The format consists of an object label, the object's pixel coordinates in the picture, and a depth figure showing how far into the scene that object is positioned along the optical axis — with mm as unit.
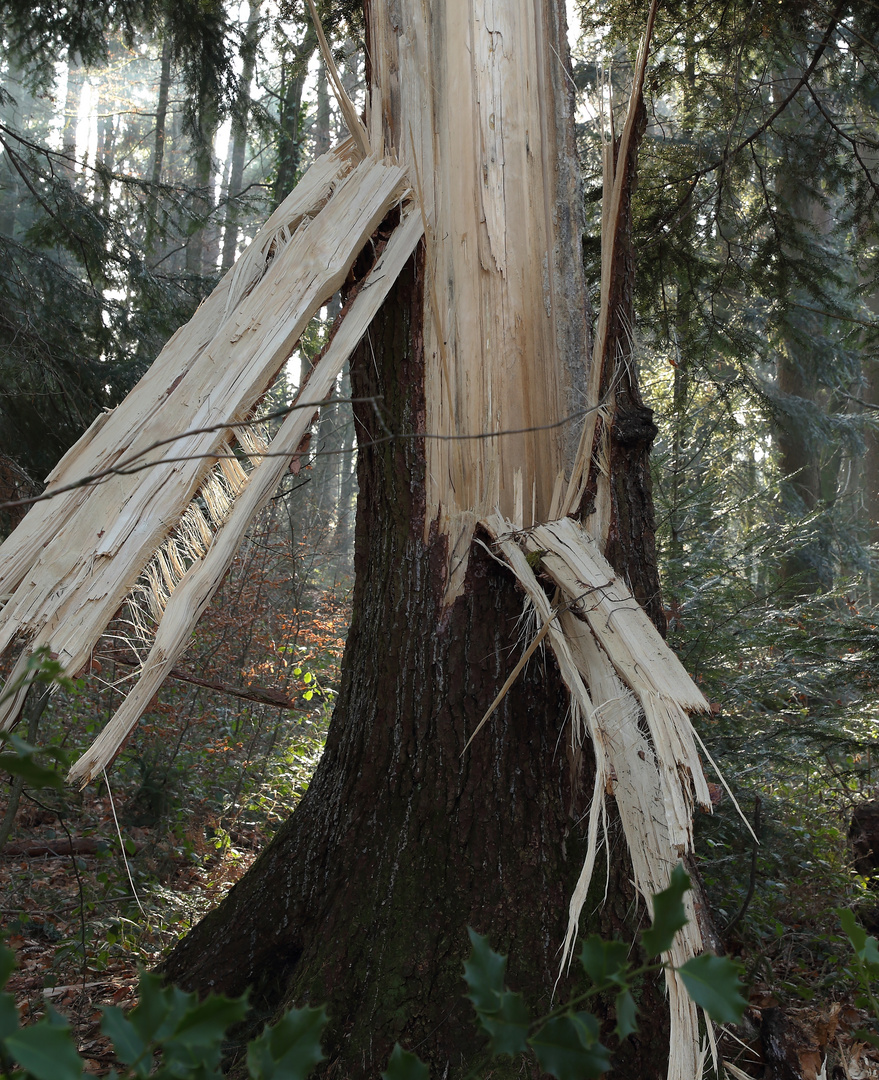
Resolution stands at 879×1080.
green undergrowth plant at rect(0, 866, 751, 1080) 612
